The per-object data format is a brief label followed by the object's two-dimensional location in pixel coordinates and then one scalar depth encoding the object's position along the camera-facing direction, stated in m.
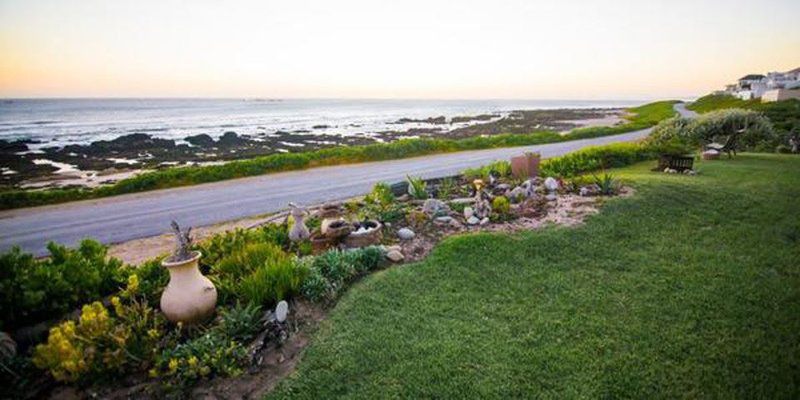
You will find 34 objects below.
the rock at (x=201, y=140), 33.03
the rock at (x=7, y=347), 3.84
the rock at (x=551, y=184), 10.58
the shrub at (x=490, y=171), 12.09
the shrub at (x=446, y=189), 10.19
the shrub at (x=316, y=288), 5.19
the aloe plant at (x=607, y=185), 10.10
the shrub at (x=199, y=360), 3.73
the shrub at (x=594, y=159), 13.26
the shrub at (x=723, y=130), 19.38
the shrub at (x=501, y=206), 8.67
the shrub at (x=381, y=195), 9.21
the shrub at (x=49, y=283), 4.21
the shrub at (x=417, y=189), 9.87
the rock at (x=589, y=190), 10.16
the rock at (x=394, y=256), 6.54
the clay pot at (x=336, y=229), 6.82
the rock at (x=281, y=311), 4.57
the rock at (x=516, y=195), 9.57
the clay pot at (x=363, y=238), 6.97
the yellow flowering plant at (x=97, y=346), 3.62
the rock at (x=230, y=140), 33.22
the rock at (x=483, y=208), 8.56
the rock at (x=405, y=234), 7.47
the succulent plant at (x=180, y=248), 4.55
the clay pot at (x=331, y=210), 7.64
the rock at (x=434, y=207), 8.63
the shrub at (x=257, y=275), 4.88
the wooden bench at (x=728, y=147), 15.85
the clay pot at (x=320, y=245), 6.77
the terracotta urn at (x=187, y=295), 4.38
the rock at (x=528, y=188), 9.85
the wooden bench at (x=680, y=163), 12.79
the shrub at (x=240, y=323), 4.28
